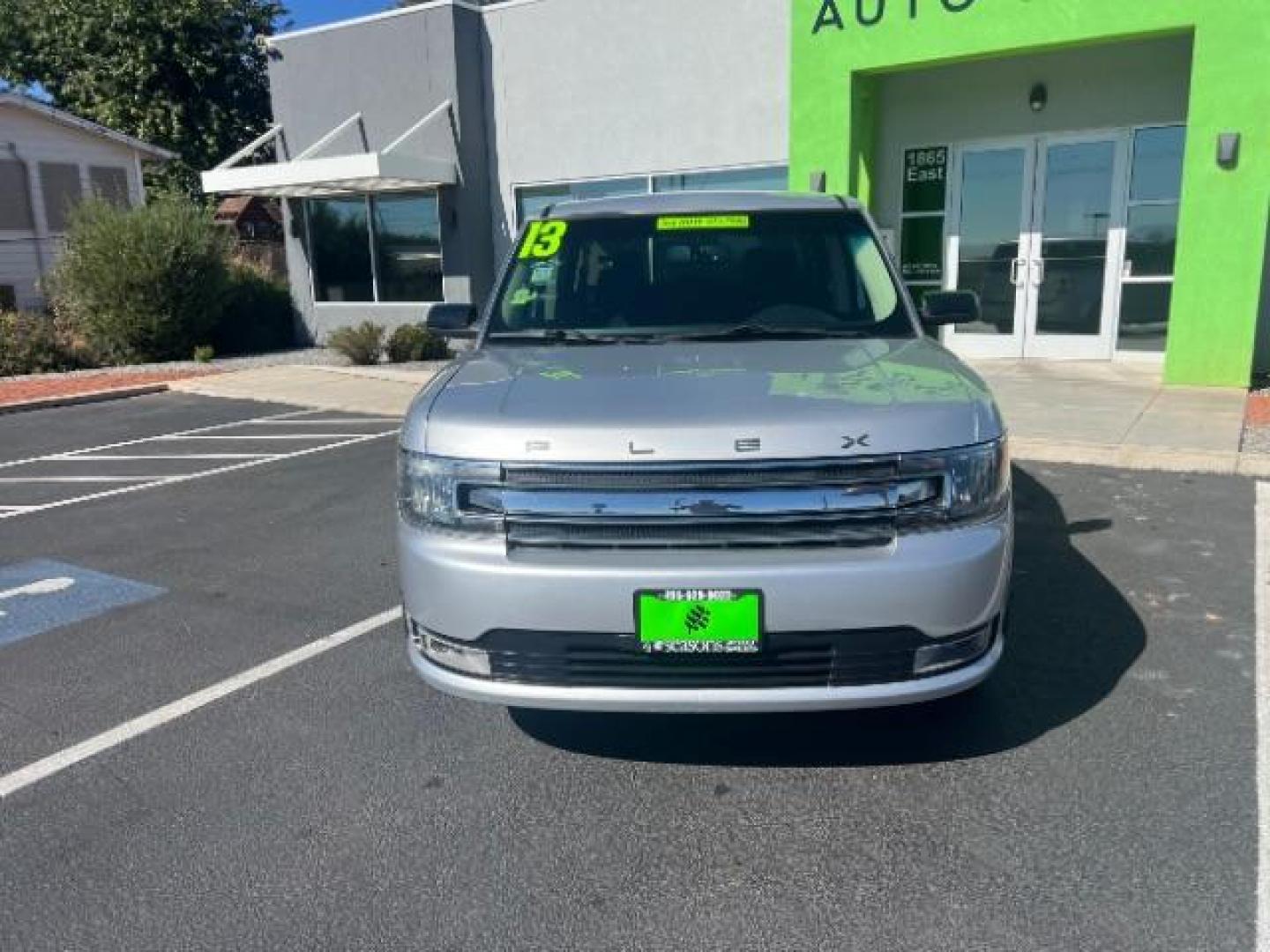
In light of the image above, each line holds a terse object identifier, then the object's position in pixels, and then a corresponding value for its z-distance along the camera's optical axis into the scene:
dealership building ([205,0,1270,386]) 10.02
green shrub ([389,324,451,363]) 15.24
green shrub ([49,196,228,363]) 15.60
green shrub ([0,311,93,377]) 15.15
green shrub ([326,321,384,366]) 15.09
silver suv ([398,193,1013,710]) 2.75
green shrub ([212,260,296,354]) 17.98
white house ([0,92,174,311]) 21.58
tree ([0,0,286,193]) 29.27
